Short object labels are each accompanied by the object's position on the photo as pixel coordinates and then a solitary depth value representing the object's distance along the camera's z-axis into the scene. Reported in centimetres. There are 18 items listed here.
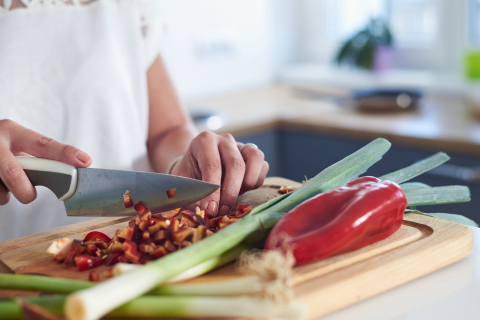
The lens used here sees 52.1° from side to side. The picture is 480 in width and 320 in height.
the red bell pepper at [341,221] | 68
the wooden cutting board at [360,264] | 65
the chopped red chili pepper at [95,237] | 83
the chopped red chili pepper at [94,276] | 68
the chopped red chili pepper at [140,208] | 89
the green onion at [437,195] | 89
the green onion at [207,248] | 53
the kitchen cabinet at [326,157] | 181
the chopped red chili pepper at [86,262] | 74
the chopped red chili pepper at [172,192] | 91
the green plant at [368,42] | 293
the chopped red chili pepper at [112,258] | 74
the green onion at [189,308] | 53
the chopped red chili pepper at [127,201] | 91
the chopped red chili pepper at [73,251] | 76
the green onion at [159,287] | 58
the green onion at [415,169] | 94
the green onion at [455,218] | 96
